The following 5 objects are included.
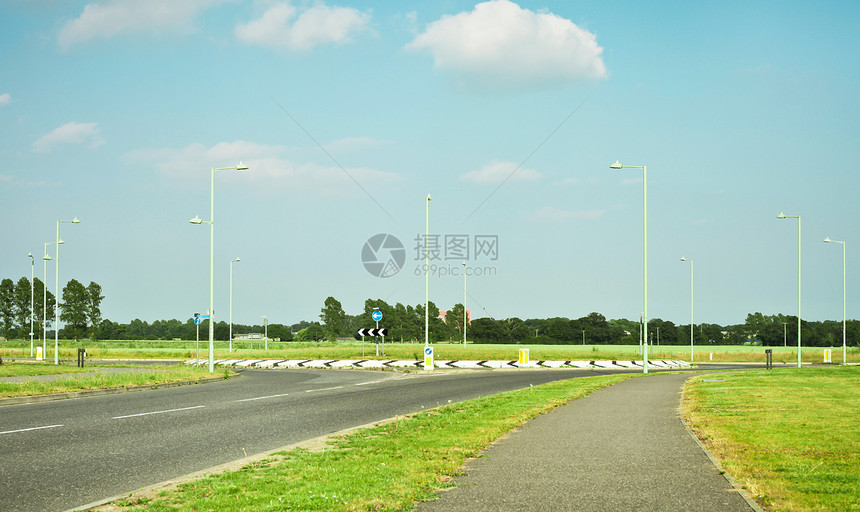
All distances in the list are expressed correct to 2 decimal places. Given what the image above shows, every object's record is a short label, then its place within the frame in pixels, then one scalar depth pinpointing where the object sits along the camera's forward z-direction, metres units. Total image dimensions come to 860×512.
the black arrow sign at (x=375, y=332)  38.95
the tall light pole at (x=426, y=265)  37.31
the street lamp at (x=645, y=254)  32.34
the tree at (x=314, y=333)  117.62
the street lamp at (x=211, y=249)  31.34
